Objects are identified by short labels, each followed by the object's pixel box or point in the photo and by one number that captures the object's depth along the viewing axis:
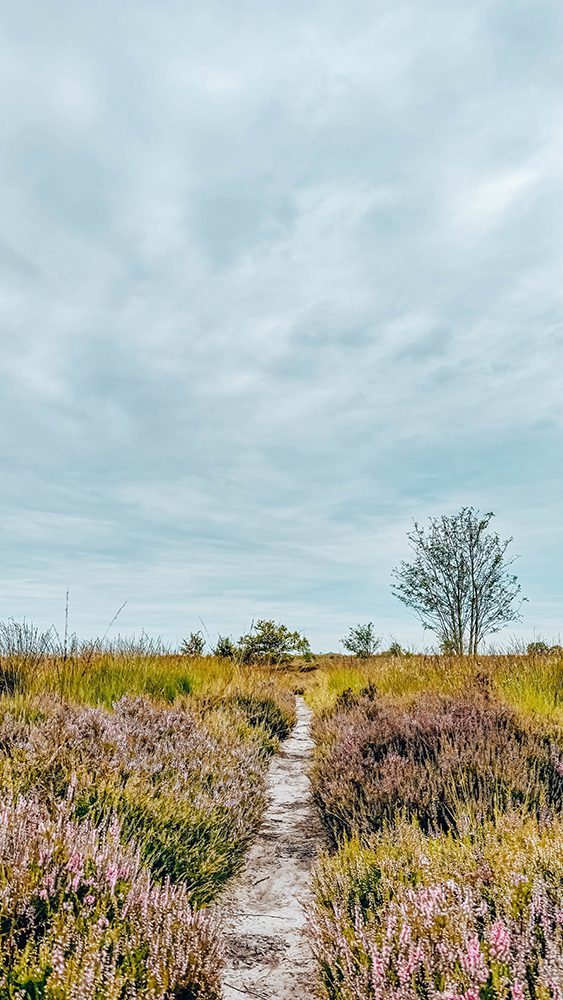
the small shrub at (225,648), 21.94
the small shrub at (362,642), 32.09
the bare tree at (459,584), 24.56
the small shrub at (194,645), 21.34
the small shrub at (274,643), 26.92
